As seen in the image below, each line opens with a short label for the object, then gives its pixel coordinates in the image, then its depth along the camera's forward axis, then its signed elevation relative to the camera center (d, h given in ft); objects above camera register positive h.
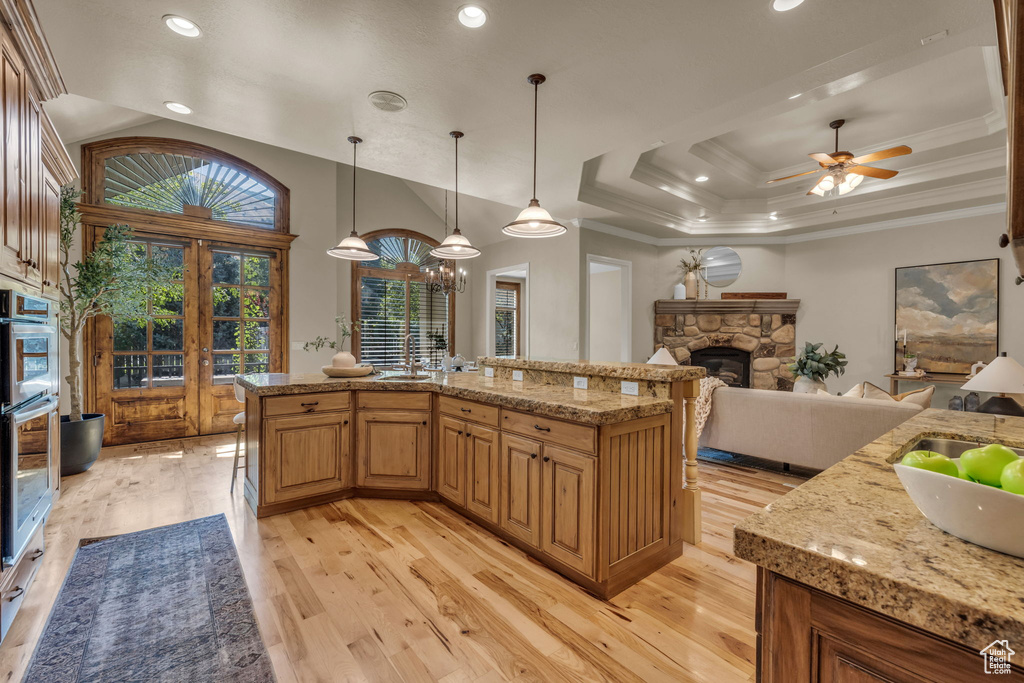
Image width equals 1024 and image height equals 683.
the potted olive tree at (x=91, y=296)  12.35 +1.07
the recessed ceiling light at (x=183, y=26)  7.60 +5.32
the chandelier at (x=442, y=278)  16.46 +2.14
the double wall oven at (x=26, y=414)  5.77 -1.17
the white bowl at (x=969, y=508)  2.00 -0.82
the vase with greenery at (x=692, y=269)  21.84 +3.37
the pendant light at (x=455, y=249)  11.64 +2.30
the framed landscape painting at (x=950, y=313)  16.78 +0.97
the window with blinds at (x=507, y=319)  31.58 +1.18
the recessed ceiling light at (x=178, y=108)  10.38 +5.29
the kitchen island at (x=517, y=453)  6.89 -2.27
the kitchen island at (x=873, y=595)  1.80 -1.12
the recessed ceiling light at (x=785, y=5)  7.11 +5.32
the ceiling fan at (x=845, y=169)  11.71 +4.76
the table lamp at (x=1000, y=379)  8.89 -0.82
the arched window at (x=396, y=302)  21.95 +1.65
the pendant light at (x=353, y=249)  11.55 +2.22
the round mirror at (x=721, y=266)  22.22 +3.51
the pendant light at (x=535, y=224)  9.34 +2.43
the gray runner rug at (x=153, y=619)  5.37 -4.01
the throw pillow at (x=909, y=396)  11.23 -1.51
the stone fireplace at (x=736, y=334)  21.26 +0.12
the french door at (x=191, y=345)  15.76 -0.43
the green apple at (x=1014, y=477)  2.04 -0.64
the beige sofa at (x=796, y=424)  10.91 -2.33
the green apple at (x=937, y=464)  2.47 -0.71
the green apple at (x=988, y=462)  2.26 -0.64
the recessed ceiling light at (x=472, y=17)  7.40 +5.37
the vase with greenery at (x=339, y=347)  11.07 -0.52
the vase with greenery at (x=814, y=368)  14.88 -1.03
